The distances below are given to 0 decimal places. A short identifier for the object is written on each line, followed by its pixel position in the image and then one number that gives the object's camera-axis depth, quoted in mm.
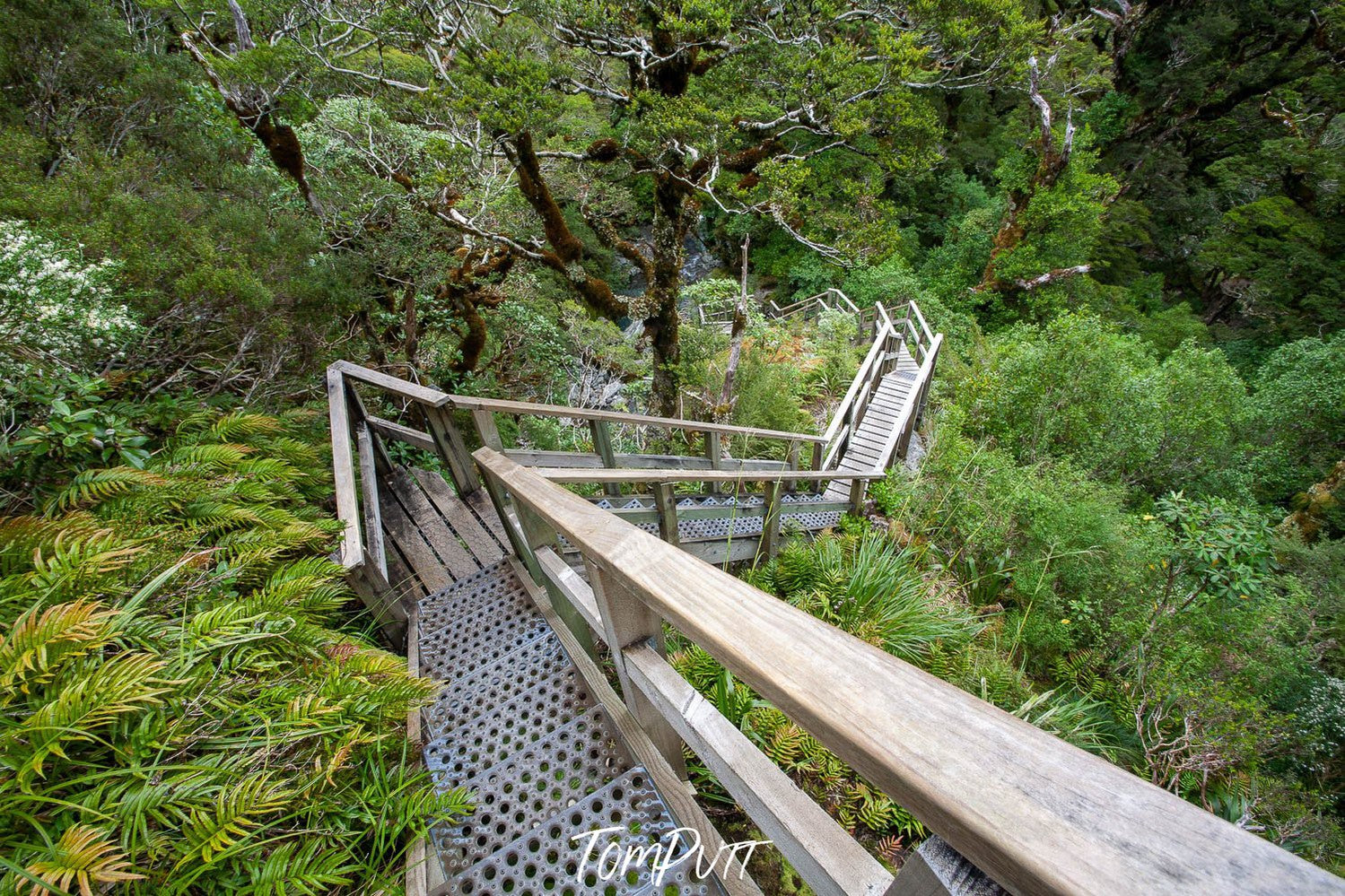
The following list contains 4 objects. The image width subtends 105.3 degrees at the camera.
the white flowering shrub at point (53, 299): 2090
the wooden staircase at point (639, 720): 493
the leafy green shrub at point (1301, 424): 10539
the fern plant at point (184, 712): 1053
